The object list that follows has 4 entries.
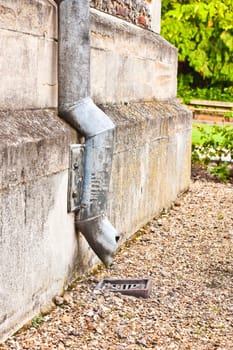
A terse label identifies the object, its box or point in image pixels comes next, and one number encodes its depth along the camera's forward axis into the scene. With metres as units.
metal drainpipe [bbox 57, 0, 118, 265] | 4.33
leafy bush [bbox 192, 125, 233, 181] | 9.99
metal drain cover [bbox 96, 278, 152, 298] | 4.41
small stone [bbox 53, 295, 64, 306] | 4.14
